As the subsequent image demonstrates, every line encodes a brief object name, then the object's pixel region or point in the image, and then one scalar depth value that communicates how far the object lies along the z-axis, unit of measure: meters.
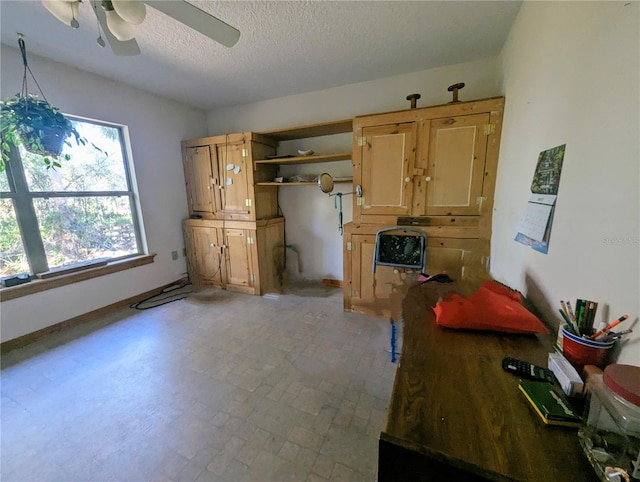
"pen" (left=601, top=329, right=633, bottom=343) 0.64
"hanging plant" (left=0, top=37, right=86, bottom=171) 1.95
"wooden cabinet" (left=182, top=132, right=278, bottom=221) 3.21
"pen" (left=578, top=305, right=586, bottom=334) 0.73
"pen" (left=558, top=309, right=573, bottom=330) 0.75
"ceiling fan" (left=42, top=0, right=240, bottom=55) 1.15
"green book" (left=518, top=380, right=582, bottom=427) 0.54
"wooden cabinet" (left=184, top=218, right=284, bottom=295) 3.34
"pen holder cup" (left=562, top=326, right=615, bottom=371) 0.67
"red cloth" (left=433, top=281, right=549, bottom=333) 0.90
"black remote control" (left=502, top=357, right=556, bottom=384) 0.68
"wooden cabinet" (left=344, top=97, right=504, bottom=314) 2.19
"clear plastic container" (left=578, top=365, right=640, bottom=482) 0.44
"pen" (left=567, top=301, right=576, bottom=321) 0.76
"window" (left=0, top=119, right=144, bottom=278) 2.29
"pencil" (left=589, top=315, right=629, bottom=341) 0.65
